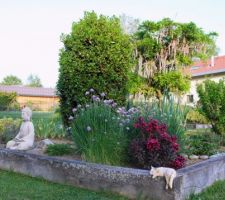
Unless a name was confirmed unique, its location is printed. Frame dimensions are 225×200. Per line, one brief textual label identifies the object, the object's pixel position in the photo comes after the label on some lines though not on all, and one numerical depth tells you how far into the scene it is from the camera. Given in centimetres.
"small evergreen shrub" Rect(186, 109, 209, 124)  2047
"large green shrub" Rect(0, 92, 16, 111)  4044
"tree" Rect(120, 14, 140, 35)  4397
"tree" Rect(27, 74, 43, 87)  11612
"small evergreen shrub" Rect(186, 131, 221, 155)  774
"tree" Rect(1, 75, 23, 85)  10569
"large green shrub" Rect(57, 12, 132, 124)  916
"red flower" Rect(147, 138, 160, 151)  571
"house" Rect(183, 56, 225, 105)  2850
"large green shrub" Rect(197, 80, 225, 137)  1149
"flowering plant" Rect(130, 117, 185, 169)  581
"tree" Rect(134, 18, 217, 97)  2498
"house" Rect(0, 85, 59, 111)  5041
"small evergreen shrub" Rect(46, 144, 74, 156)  711
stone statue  758
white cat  501
